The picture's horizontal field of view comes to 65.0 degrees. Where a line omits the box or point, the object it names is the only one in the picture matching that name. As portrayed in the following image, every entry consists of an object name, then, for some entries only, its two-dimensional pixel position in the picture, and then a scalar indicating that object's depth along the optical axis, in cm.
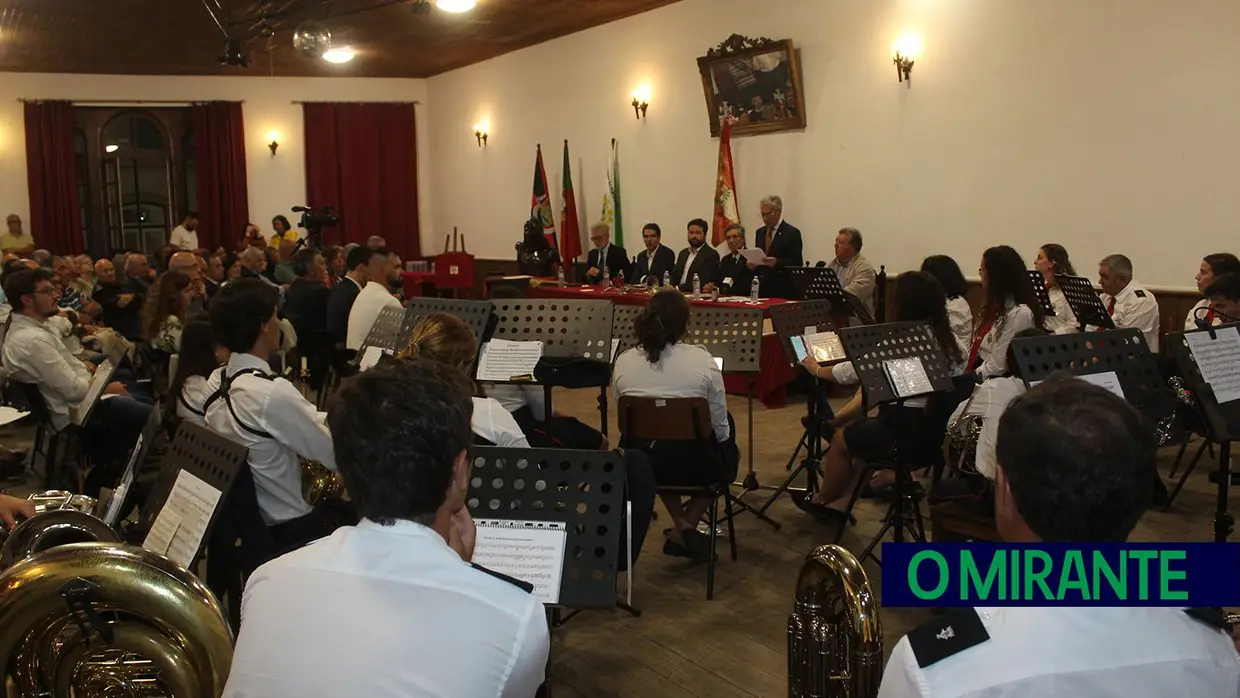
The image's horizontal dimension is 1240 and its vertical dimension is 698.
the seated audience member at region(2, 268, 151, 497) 455
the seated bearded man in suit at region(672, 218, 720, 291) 861
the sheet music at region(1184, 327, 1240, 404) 310
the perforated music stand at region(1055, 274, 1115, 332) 498
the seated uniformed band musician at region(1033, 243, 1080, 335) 581
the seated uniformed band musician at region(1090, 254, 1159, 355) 552
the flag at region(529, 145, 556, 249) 1158
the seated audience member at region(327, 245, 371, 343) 643
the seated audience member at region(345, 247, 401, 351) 567
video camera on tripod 1147
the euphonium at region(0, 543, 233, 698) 164
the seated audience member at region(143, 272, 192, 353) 591
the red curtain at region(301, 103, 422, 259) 1406
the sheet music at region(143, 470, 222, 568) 216
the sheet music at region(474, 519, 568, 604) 207
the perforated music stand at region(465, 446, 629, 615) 213
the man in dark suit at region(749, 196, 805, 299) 841
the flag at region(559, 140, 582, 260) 1138
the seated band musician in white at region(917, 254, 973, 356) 496
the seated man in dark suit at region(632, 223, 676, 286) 935
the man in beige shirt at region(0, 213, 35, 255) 1210
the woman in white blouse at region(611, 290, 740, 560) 377
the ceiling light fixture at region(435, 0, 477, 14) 668
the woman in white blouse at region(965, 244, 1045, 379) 462
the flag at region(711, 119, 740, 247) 899
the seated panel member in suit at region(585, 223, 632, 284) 1020
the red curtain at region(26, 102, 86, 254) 1273
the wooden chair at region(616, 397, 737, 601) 360
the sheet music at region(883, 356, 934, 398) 354
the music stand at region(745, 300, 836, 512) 438
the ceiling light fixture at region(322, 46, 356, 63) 905
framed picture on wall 855
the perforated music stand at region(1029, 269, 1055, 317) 522
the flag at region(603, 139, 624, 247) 1084
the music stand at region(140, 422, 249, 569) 219
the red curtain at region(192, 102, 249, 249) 1352
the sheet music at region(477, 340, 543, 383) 385
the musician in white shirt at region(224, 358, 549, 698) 119
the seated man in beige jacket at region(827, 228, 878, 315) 757
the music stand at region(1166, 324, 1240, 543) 305
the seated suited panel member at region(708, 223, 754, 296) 812
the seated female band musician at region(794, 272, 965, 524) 392
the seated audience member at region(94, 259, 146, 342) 714
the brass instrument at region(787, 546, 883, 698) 155
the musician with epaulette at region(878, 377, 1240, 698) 102
